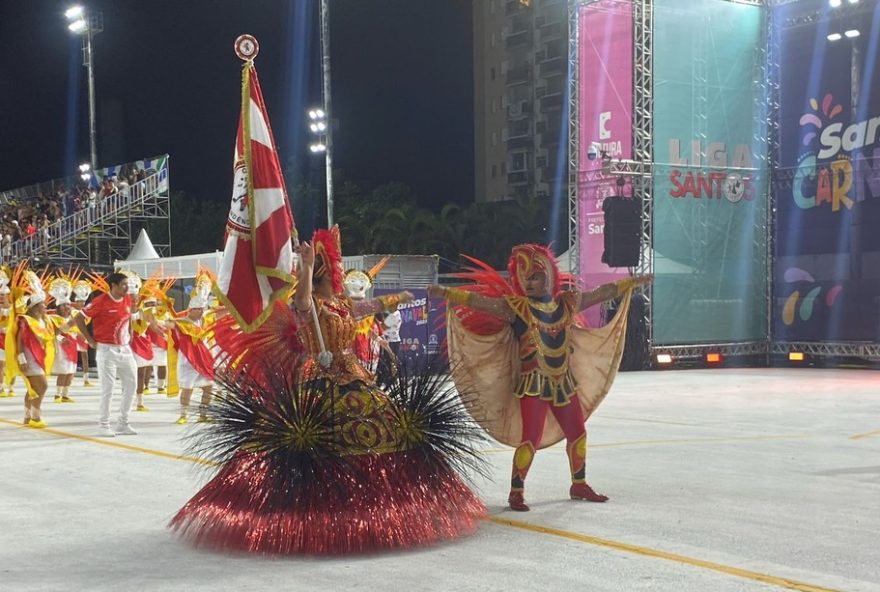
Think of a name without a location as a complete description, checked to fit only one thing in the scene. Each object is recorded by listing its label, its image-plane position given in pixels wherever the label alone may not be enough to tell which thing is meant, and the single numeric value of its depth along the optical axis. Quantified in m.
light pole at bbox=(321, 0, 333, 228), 22.59
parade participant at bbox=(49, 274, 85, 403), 16.28
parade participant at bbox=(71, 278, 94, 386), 17.86
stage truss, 20.67
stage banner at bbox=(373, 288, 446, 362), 20.55
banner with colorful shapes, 20.56
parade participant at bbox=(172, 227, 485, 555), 5.67
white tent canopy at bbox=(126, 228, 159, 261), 27.97
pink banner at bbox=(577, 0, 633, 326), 21.06
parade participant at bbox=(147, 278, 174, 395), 16.12
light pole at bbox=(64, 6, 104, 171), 30.00
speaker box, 19.36
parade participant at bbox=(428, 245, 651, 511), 7.13
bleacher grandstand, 31.12
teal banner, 21.31
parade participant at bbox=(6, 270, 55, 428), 12.88
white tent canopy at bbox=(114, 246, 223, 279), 22.04
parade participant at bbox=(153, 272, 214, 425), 13.38
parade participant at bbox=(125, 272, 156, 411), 16.08
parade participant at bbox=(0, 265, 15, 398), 15.63
